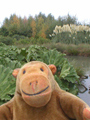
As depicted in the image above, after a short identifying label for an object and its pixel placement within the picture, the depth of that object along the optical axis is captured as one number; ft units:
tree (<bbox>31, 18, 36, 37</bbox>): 82.58
